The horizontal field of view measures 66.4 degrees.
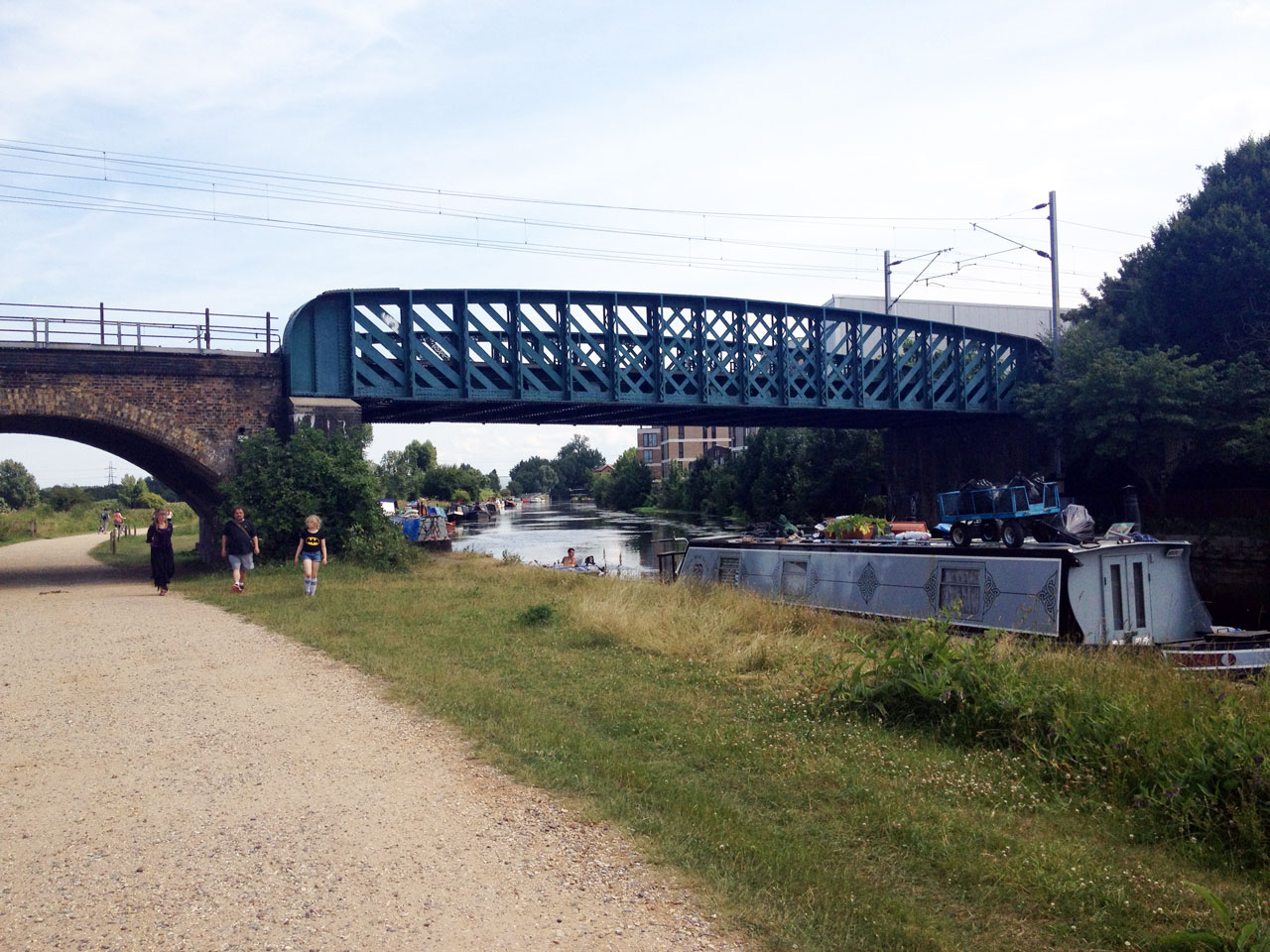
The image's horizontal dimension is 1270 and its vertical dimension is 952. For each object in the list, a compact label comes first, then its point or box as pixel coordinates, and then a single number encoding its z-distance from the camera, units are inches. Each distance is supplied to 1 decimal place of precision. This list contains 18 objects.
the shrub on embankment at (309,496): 872.3
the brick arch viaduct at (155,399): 856.9
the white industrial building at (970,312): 2721.5
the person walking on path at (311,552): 622.2
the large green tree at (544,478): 7504.9
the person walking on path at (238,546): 682.8
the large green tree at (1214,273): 1209.4
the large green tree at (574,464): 7268.7
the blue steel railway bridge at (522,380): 894.4
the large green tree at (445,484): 4409.5
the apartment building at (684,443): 4618.6
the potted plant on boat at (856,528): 692.1
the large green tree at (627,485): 4229.8
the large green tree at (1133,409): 1180.5
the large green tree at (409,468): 3969.0
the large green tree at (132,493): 2938.0
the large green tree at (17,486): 3144.7
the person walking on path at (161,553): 682.2
